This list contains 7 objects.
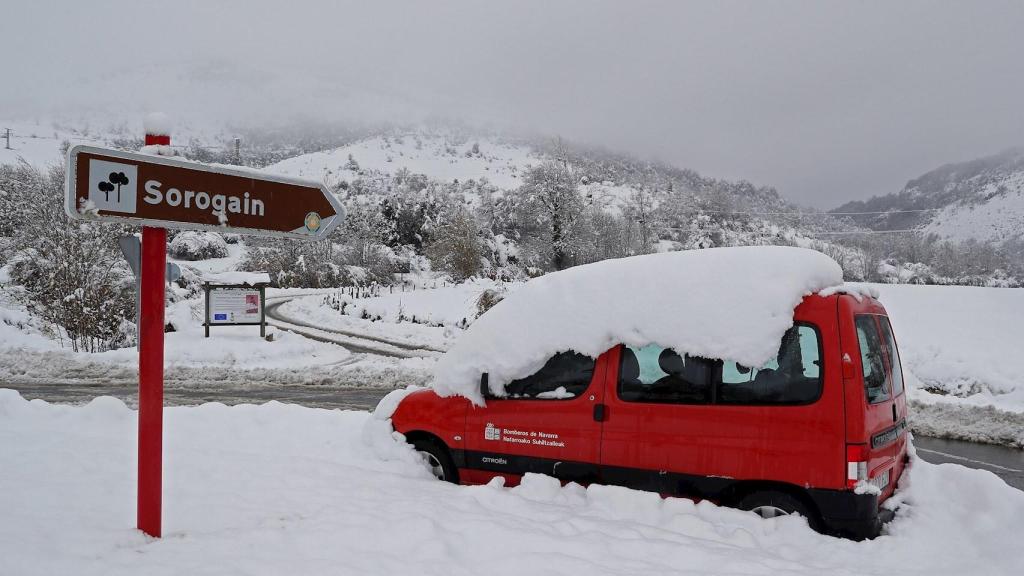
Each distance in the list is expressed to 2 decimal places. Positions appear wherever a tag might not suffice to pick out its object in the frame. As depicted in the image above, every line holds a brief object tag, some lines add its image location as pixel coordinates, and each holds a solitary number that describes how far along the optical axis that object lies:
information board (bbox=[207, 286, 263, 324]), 17.34
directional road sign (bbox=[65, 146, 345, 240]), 2.83
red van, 3.97
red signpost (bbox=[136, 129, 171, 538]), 3.11
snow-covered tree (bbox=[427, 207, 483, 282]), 38.47
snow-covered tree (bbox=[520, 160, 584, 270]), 41.72
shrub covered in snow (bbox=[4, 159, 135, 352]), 15.71
